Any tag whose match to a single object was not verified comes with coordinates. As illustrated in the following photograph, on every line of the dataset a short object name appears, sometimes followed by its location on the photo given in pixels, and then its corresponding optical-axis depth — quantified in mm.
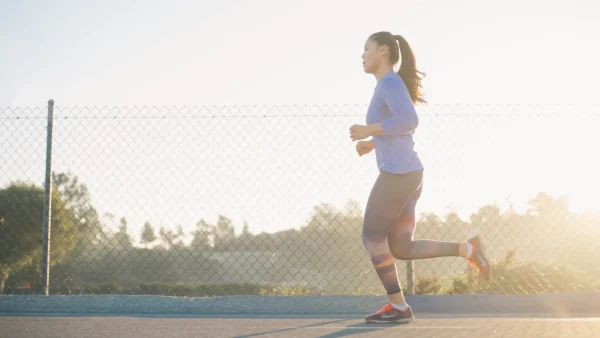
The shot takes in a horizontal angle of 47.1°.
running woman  3867
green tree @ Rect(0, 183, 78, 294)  6605
